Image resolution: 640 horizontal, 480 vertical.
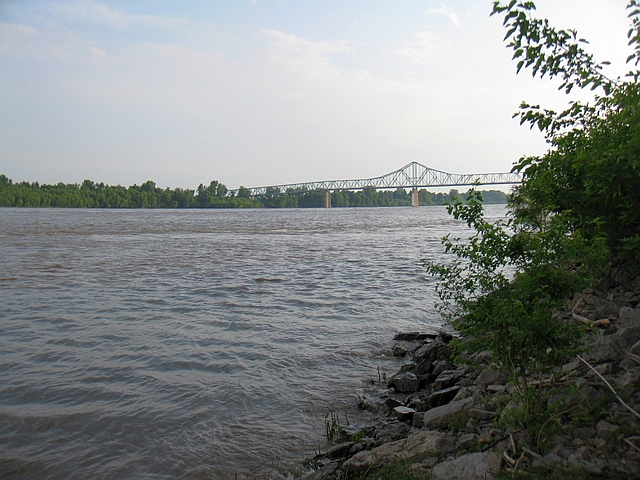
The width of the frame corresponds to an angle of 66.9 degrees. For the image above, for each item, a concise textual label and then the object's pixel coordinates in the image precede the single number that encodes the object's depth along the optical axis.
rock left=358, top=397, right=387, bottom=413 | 5.75
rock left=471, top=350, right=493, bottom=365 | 6.06
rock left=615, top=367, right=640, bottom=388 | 3.64
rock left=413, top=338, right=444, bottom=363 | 7.04
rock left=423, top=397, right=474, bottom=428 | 4.61
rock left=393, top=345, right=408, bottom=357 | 7.85
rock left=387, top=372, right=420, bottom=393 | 6.20
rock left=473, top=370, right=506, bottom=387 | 5.14
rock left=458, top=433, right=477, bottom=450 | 3.94
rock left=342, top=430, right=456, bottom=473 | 3.98
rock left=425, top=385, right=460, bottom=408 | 5.32
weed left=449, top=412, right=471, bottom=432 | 4.35
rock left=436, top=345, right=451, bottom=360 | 7.00
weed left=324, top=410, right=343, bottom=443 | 5.09
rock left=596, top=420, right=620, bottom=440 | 3.27
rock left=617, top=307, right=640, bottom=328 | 4.91
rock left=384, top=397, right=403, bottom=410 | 5.63
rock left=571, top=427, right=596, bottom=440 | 3.39
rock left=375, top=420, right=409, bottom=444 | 4.68
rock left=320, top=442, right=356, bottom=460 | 4.58
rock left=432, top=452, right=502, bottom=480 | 3.39
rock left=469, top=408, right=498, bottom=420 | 4.25
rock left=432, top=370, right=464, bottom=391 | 5.79
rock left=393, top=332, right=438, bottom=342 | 8.57
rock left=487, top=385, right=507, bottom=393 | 4.78
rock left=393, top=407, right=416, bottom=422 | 5.18
